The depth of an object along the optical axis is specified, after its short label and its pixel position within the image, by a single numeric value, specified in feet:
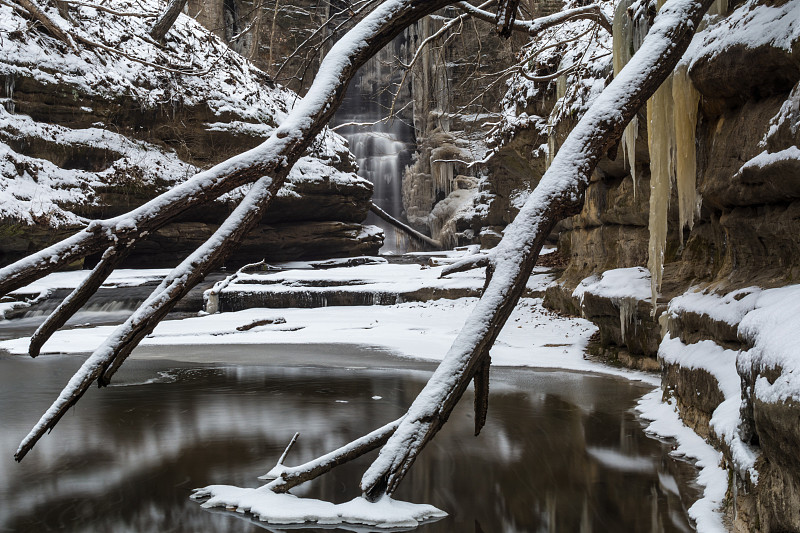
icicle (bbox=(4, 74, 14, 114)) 57.36
